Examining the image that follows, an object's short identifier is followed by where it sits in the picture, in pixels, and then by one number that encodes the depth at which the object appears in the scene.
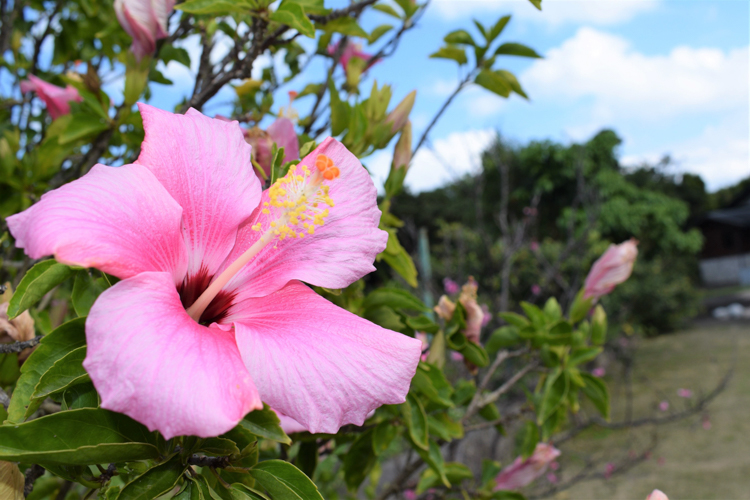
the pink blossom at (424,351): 0.36
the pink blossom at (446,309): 0.37
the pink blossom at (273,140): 0.29
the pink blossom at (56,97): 0.40
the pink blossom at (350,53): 0.49
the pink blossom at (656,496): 0.22
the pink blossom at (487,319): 2.55
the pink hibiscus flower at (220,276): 0.17
